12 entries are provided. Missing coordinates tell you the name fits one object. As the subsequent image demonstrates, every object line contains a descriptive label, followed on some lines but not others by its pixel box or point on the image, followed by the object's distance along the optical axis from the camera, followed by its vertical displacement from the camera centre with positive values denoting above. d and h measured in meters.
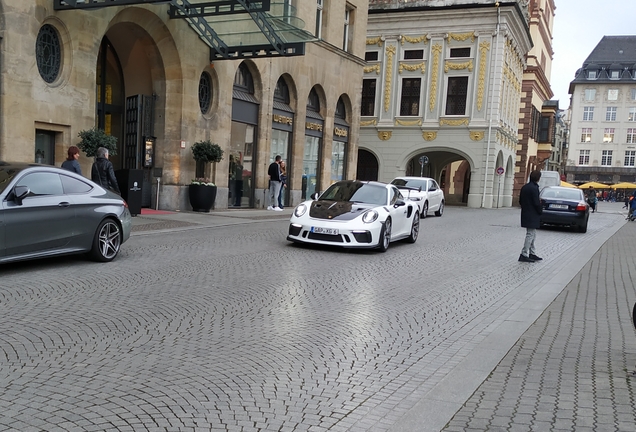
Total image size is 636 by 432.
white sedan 24.77 -1.01
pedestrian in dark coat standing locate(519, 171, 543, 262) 12.28 -0.73
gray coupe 8.21 -0.98
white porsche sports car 12.38 -1.09
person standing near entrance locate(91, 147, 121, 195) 13.20 -0.49
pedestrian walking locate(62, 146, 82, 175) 12.68 -0.31
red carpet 18.50 -1.80
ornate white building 41.69 +5.68
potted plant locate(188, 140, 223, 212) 19.98 -0.94
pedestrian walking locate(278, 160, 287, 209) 23.01 -0.87
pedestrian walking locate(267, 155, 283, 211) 22.45 -0.88
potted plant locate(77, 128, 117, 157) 16.02 +0.16
